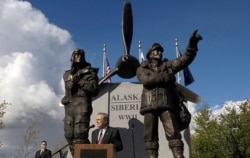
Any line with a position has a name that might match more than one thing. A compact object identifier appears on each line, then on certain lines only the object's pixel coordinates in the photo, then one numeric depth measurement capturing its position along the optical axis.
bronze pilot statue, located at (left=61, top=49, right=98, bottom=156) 6.20
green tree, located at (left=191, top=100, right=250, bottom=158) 26.81
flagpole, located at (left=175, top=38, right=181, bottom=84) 25.19
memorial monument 5.62
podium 5.23
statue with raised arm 5.58
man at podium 6.48
